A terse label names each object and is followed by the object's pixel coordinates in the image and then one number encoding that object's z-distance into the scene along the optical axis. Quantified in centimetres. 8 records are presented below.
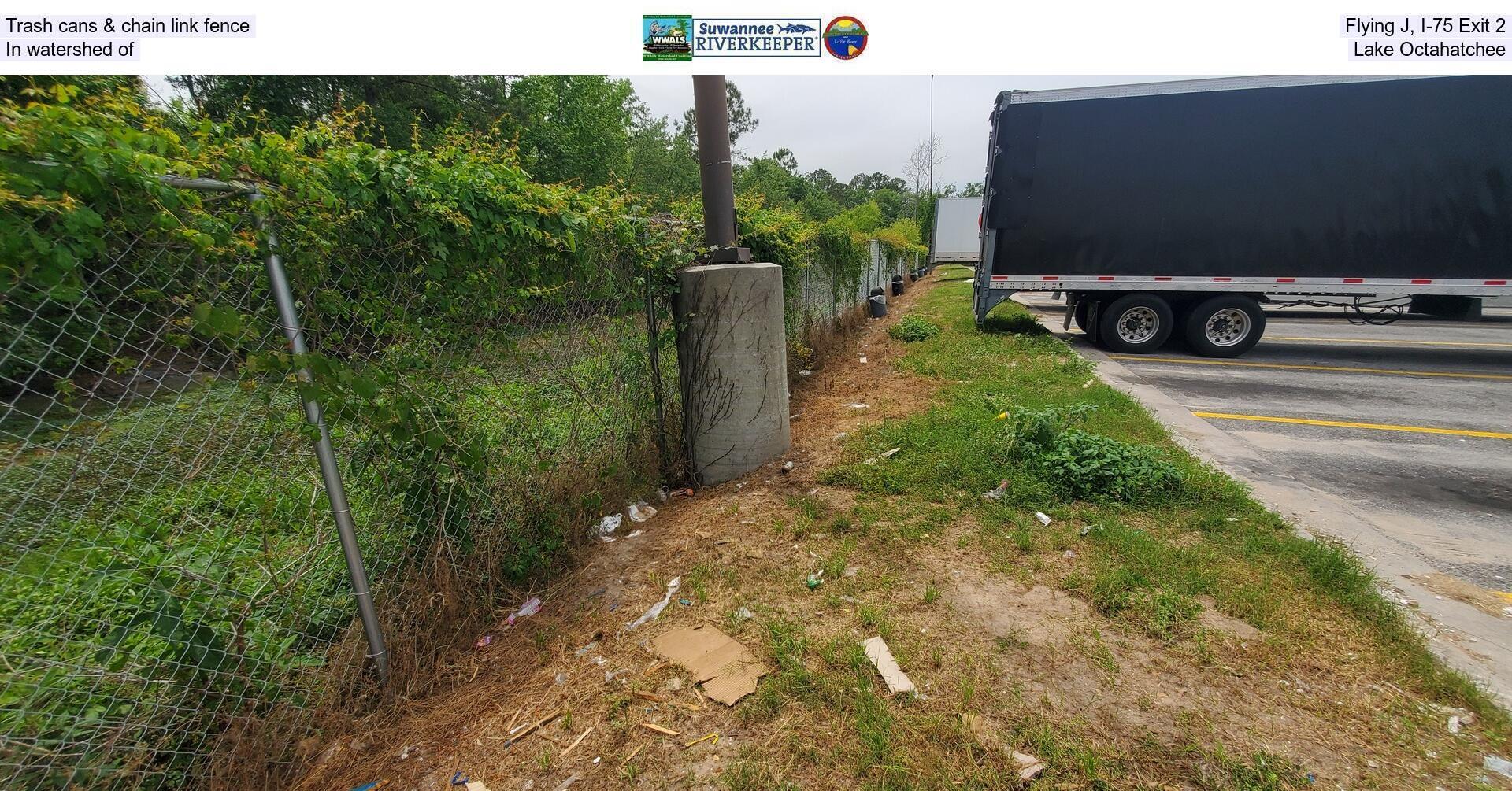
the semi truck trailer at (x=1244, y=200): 739
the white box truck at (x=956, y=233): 2734
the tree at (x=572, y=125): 2455
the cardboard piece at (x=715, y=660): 229
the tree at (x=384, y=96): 1489
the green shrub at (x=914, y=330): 958
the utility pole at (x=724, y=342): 414
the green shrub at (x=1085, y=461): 370
